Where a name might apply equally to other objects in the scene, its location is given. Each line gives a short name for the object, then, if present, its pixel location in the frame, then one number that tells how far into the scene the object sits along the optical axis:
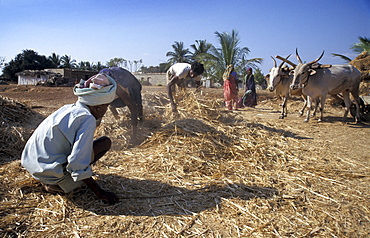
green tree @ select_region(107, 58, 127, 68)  36.44
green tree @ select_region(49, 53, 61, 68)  48.59
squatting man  2.03
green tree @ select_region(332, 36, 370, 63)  12.62
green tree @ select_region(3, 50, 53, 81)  39.38
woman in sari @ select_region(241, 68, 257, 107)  10.95
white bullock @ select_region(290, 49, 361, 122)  7.11
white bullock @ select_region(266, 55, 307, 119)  8.16
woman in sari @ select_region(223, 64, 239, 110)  9.89
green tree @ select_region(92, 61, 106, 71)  44.25
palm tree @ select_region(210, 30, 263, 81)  21.84
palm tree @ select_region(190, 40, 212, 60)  37.00
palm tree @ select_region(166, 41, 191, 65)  38.38
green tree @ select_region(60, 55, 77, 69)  49.38
